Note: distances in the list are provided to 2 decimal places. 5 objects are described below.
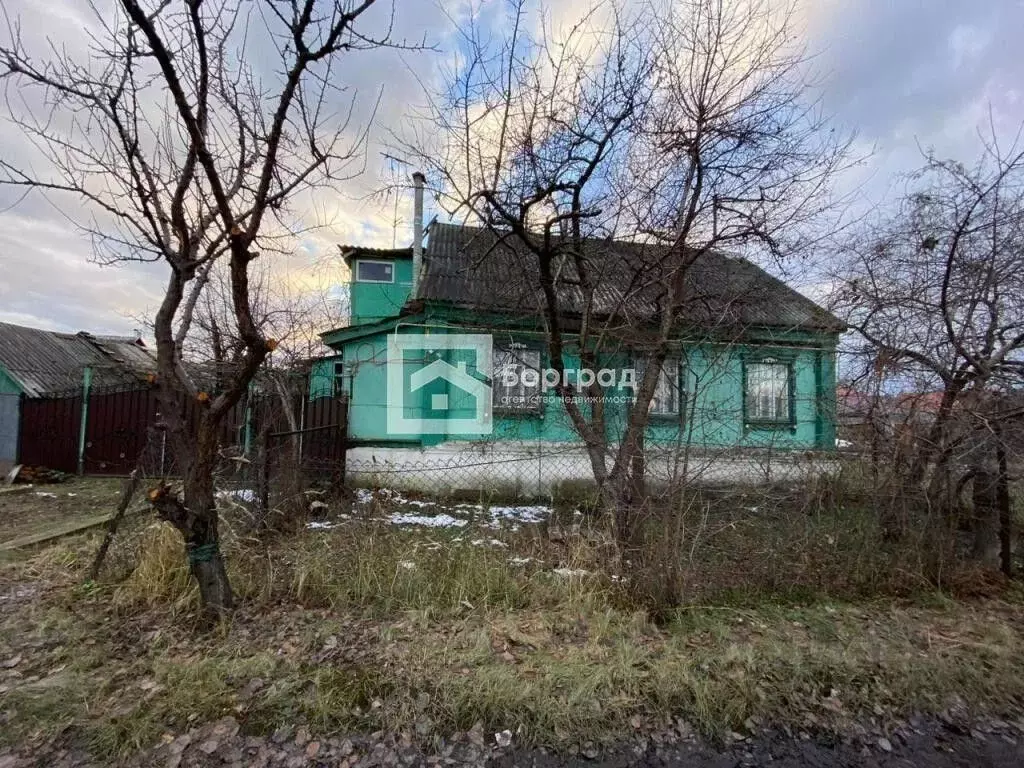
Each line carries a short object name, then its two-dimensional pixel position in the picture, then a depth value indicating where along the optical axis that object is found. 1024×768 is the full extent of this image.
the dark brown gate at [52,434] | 10.07
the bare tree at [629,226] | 4.61
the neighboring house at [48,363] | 10.66
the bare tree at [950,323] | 4.07
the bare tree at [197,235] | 2.98
